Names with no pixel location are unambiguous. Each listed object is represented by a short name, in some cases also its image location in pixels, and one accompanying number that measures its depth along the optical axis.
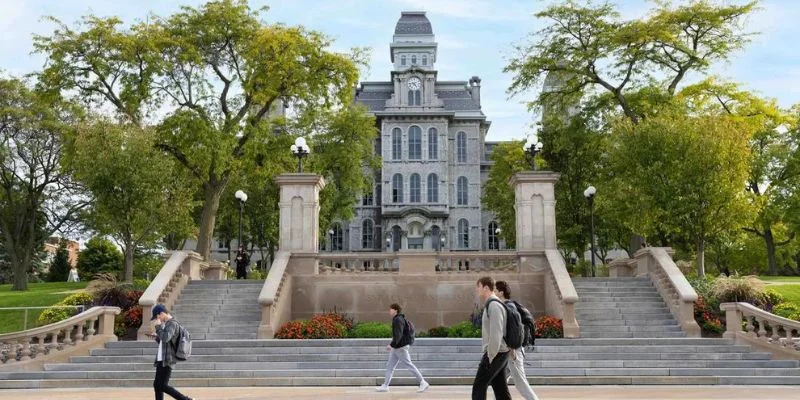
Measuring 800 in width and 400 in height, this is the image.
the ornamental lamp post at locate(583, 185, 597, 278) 28.06
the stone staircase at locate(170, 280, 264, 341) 19.94
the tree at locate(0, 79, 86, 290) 39.00
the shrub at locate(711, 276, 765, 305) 20.70
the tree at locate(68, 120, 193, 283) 26.70
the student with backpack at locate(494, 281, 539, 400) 8.73
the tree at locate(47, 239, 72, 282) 56.69
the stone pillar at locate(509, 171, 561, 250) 23.31
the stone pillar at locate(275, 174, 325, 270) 23.38
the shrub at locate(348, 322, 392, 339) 19.22
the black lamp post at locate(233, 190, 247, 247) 29.31
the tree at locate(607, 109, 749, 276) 24.89
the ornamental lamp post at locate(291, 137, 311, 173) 23.47
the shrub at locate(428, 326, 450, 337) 19.84
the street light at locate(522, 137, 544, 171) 23.42
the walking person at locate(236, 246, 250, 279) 28.69
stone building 70.81
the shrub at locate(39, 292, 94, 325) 21.75
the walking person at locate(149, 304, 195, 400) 10.61
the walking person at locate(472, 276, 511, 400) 8.27
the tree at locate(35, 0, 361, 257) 30.81
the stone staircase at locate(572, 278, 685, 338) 19.48
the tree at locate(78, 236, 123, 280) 56.19
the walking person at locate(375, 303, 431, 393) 12.91
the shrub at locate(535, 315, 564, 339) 18.70
